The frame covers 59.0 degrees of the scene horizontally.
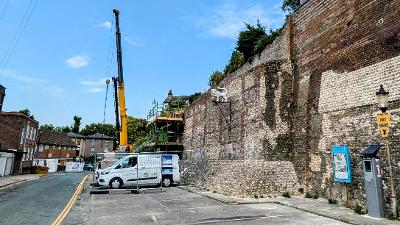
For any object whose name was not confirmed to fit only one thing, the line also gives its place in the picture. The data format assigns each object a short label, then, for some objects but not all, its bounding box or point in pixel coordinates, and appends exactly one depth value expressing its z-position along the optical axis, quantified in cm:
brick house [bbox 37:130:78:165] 6262
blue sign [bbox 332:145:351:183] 1276
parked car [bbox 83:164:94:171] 6771
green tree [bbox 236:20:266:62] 2617
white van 2145
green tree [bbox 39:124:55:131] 11417
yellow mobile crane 2845
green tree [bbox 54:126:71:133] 11644
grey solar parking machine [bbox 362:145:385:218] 1045
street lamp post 1004
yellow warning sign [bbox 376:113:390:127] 1001
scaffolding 3406
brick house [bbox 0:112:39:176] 4066
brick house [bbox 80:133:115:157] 9612
